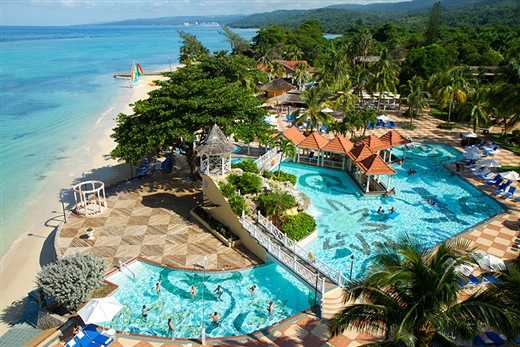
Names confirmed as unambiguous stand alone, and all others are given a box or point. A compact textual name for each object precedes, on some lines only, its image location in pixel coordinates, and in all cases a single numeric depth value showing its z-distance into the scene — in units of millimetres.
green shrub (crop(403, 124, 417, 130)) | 38647
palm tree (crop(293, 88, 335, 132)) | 33094
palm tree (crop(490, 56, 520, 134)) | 26703
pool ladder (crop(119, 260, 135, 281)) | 17375
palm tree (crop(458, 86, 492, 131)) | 33938
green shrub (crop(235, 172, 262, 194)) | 21250
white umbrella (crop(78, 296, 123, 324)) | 13086
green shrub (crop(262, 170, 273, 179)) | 24734
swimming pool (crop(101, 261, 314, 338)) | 14680
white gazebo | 21828
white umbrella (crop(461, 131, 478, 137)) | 32638
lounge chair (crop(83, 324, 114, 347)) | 12852
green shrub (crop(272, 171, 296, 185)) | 25125
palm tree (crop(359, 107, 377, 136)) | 32250
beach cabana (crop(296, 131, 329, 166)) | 29703
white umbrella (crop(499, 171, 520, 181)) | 24734
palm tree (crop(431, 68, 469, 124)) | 38356
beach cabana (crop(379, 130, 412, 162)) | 29531
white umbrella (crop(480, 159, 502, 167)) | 26744
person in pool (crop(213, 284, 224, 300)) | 16094
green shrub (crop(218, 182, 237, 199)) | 20359
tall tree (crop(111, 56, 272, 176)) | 22094
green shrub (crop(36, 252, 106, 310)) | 14055
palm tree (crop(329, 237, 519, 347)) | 8087
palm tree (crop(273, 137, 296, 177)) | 25600
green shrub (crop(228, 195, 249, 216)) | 19728
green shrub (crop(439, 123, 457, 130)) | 38875
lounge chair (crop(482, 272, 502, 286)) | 14891
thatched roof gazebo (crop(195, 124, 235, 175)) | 21062
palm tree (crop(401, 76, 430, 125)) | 38188
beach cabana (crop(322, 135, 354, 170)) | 28844
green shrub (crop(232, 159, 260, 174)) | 23312
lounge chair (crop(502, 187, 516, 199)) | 24064
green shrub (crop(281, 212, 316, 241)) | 19406
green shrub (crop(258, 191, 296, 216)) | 19969
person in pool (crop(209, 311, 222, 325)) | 14769
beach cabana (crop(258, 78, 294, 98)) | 49219
